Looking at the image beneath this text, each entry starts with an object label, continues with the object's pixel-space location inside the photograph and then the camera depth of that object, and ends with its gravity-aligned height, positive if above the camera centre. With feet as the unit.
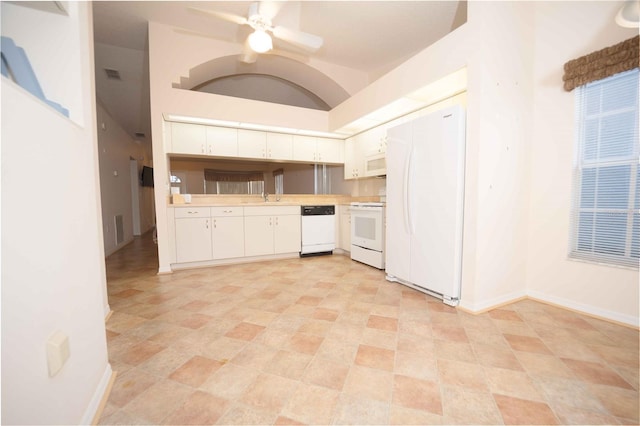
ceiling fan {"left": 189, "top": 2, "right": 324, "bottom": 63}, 7.59 +5.45
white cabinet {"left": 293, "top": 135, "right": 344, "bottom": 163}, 14.78 +2.85
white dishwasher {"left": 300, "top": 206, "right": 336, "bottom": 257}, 14.08 -1.87
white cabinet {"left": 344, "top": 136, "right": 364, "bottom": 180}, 14.33 +2.15
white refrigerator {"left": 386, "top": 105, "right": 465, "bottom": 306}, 7.52 -0.17
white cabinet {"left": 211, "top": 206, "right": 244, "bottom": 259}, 12.12 -1.70
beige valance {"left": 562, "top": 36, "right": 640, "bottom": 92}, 6.16 +3.45
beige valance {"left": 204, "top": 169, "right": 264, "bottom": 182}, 14.34 +1.24
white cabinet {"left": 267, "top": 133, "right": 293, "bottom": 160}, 13.96 +2.83
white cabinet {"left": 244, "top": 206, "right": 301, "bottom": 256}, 12.83 -1.73
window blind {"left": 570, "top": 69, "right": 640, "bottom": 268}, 6.46 +0.60
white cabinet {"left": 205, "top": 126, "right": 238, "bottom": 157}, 12.55 +2.80
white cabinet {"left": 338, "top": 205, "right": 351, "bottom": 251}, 14.14 -1.79
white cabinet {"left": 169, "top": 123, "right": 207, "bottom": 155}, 11.92 +2.80
